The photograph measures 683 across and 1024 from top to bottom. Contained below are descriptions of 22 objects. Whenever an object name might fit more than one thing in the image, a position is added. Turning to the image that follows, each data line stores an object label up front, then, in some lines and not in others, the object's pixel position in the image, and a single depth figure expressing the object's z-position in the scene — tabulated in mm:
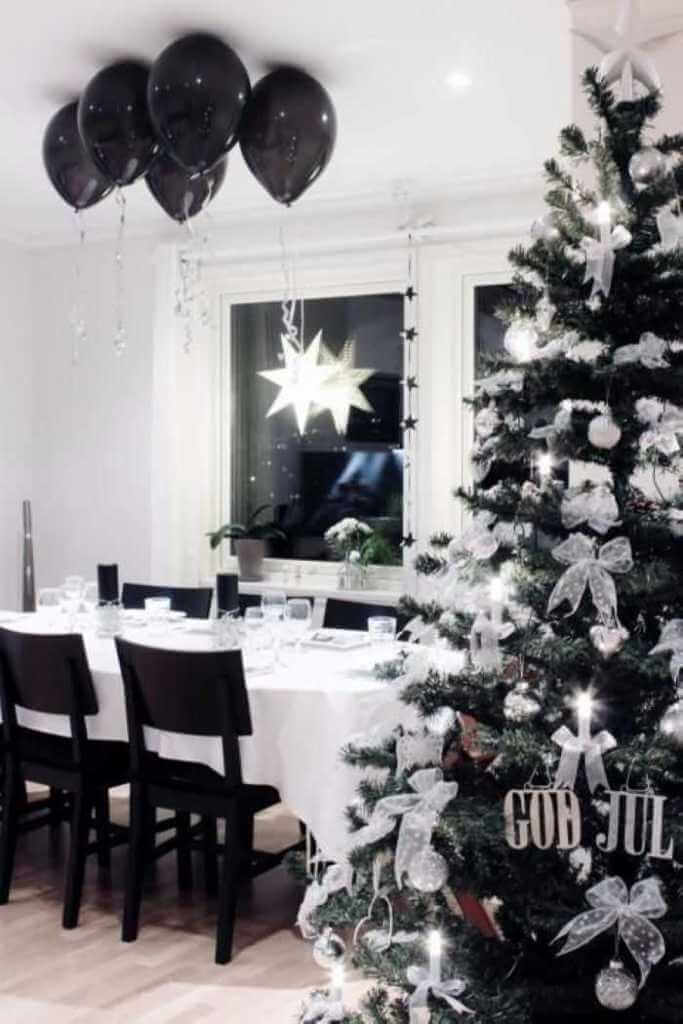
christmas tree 1724
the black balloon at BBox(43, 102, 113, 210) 4055
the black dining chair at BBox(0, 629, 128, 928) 3355
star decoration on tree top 1916
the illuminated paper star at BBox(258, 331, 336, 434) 5957
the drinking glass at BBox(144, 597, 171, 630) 4215
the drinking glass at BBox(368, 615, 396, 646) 3760
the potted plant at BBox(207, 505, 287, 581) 5934
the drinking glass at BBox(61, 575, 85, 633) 4312
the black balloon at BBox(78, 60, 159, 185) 3682
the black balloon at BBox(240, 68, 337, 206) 3688
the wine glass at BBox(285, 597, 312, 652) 3699
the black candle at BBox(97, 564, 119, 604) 4055
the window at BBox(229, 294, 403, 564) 5777
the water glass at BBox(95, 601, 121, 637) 4030
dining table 3039
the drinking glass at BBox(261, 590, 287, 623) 3608
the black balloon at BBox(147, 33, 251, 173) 3482
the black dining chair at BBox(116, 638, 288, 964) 3055
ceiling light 3963
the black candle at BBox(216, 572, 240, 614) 3686
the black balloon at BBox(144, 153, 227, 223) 3967
